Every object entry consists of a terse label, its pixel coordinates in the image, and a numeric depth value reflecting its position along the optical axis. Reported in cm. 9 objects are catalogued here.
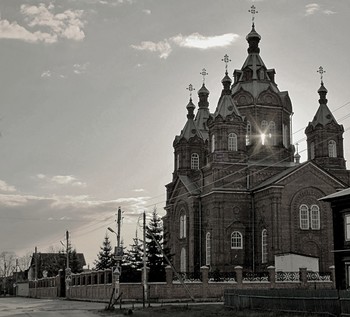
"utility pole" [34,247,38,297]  7600
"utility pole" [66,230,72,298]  5875
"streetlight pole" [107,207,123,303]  3607
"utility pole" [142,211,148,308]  4066
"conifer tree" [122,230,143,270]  5504
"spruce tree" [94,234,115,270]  7594
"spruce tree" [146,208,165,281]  4803
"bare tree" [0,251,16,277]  15588
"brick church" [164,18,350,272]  5103
